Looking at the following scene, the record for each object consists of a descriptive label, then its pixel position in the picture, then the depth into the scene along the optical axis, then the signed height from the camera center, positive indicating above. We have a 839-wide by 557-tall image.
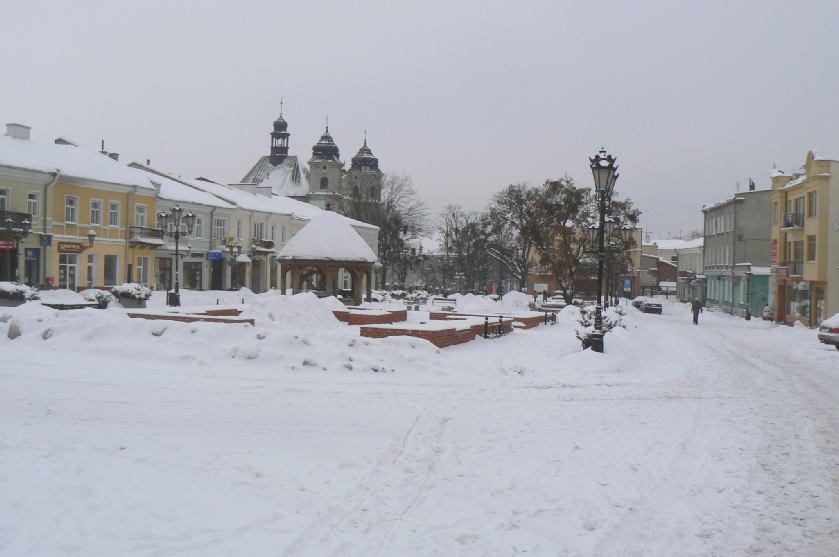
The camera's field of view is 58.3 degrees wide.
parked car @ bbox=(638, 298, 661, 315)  53.69 -1.68
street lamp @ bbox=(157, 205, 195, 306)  27.88 +2.07
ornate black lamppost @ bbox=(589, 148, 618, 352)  16.77 +2.34
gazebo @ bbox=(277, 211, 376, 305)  28.59 +0.93
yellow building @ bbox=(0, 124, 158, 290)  33.66 +2.96
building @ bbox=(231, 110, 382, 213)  92.12 +13.25
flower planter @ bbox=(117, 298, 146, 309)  27.27 -1.06
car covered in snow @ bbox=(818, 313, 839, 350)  23.72 -1.47
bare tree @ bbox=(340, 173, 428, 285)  68.88 +6.09
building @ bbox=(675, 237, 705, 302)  71.57 +1.17
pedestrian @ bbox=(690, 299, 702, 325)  40.00 -1.34
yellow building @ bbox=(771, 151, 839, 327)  39.03 +2.39
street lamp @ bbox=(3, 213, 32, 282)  31.30 +1.81
